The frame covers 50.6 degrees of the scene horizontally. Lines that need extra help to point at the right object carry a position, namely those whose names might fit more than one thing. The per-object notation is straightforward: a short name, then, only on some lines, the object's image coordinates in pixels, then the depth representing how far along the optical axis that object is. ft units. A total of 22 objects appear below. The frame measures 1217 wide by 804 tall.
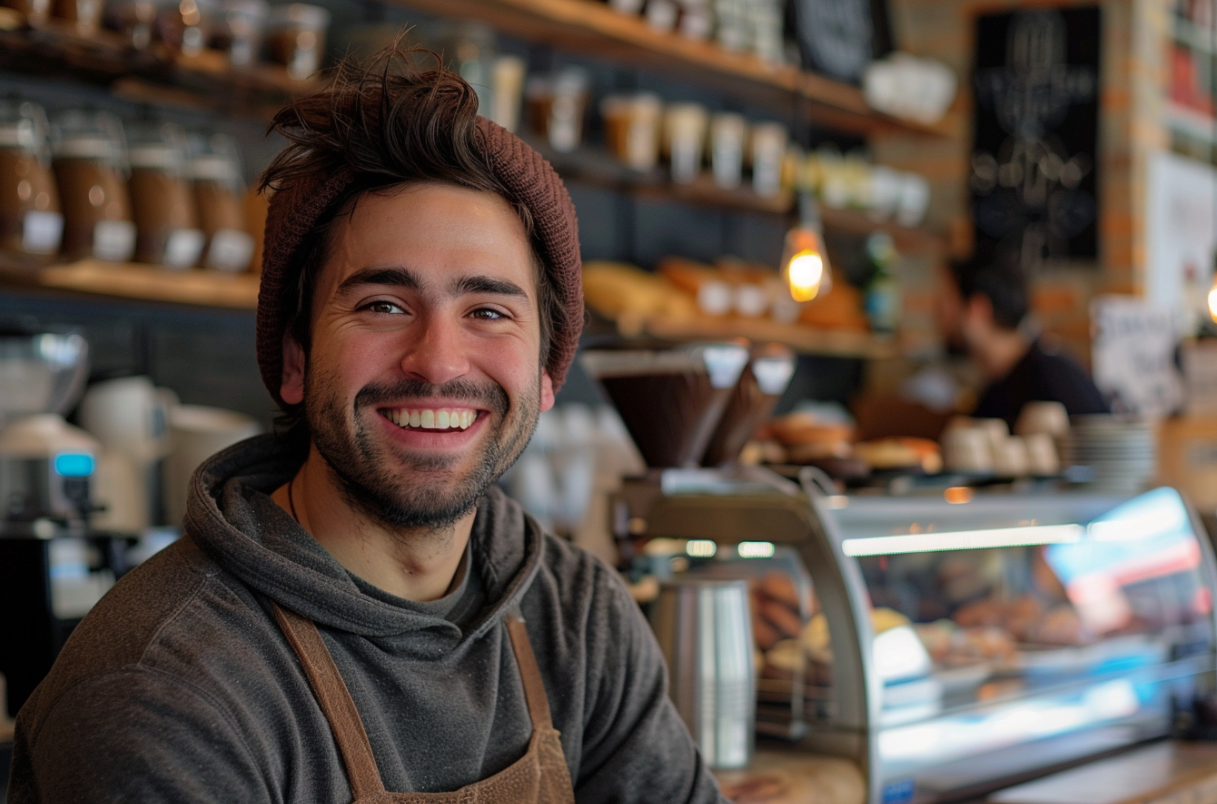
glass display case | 6.14
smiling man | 3.82
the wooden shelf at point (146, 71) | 8.34
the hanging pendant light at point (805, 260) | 11.77
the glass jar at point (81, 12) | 8.34
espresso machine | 6.18
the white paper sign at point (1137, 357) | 16.55
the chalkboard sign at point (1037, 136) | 17.97
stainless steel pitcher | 6.07
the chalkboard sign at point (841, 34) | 16.83
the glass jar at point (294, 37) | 9.77
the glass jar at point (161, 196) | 8.73
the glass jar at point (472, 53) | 10.40
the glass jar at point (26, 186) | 7.84
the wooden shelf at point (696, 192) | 12.92
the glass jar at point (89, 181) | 8.29
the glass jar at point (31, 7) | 8.11
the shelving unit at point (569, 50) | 8.73
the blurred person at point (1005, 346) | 14.42
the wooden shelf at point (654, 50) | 12.53
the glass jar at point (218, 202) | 9.09
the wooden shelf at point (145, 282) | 8.68
